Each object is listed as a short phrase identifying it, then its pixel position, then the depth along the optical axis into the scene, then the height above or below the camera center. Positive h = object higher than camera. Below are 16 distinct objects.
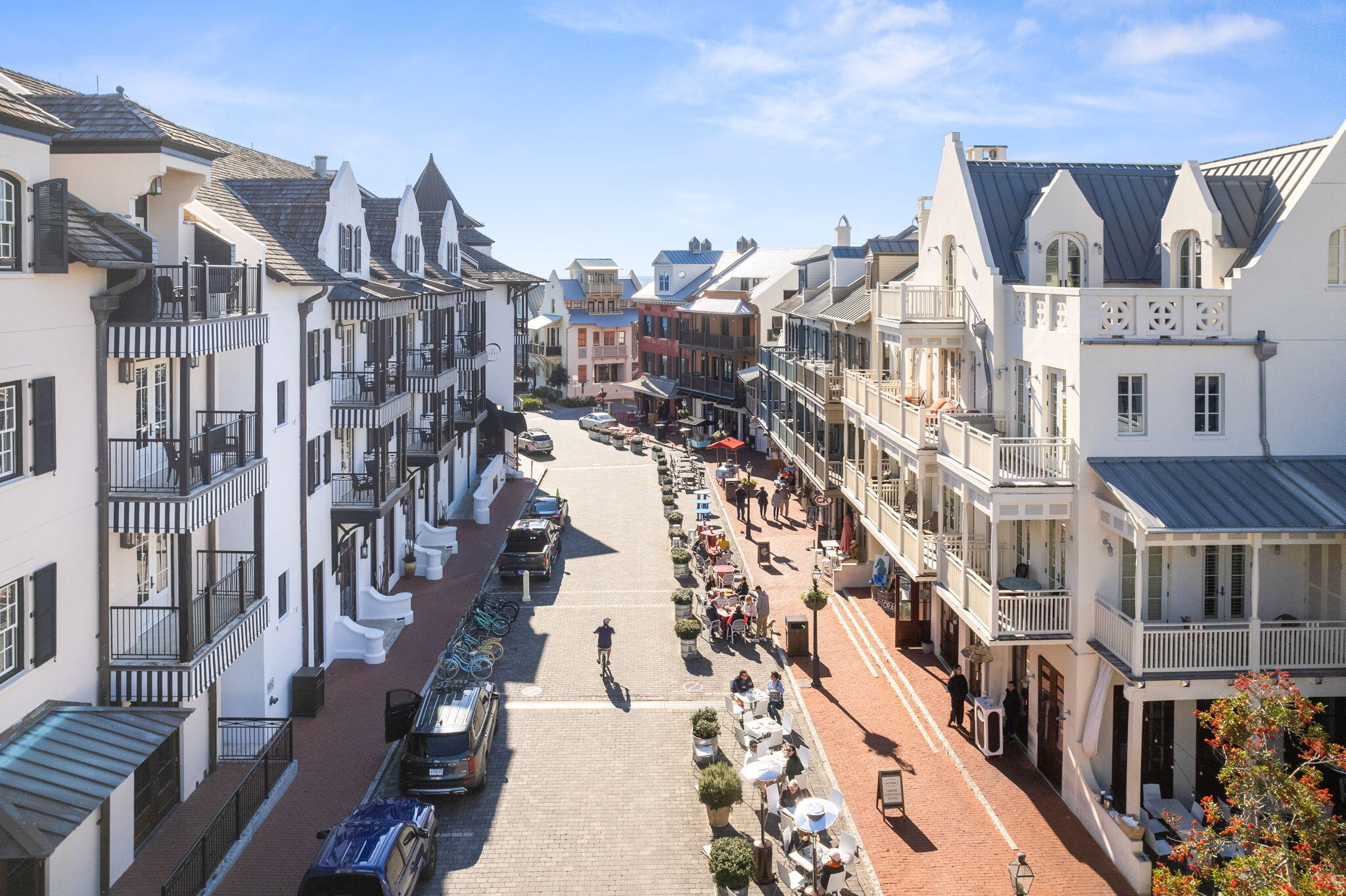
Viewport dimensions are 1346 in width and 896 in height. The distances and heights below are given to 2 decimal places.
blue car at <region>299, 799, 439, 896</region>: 15.17 -6.68
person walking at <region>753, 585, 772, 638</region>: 31.28 -6.19
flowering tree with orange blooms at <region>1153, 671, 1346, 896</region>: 12.55 -5.26
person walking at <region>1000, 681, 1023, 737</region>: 23.44 -6.71
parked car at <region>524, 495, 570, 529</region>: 45.34 -4.78
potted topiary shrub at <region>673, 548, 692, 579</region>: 38.00 -5.74
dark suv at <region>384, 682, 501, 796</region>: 20.17 -6.58
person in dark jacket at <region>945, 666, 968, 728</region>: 24.31 -6.63
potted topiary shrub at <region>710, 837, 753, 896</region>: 16.67 -7.21
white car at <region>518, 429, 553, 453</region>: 69.44 -2.94
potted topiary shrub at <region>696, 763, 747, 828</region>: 19.45 -7.08
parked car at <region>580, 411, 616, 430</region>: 79.88 -1.82
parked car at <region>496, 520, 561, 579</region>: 37.31 -5.34
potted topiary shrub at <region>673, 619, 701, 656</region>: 29.11 -6.32
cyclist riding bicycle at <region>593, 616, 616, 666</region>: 28.03 -6.19
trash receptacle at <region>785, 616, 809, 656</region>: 29.58 -6.52
